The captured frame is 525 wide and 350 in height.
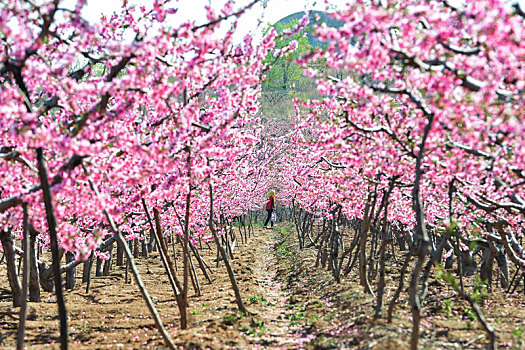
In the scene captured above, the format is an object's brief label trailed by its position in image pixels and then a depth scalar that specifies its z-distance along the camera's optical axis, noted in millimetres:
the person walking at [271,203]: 73625
